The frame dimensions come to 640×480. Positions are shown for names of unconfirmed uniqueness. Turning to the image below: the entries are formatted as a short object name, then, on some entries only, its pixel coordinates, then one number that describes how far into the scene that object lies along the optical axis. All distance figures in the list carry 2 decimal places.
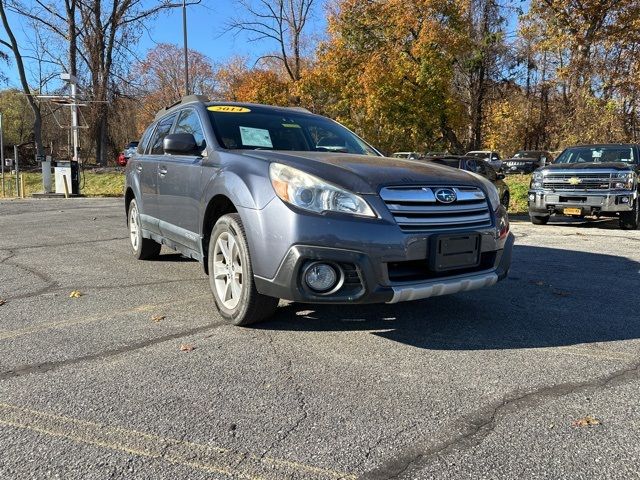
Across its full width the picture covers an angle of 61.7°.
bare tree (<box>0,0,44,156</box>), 28.12
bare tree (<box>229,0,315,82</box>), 33.06
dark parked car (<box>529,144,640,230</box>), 10.15
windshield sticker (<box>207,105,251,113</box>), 4.95
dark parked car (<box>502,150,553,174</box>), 26.80
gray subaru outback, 3.36
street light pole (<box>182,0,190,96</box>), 25.41
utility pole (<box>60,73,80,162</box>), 21.34
